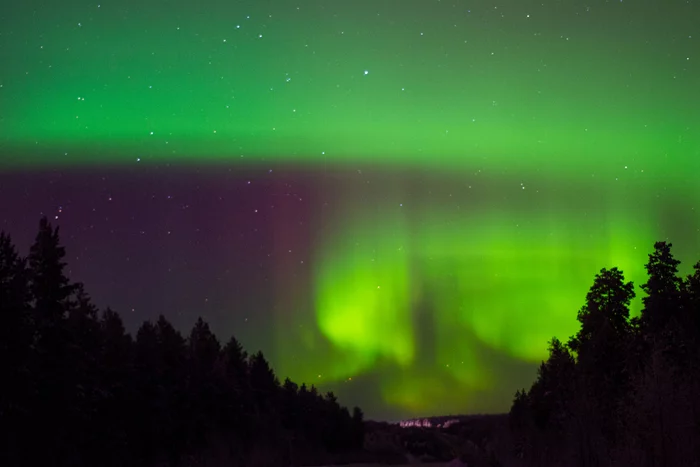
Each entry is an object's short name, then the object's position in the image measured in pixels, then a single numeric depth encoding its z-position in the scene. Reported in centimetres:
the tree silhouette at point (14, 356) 3709
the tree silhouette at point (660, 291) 5291
